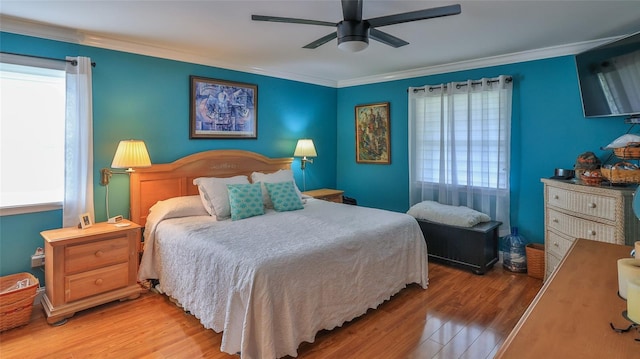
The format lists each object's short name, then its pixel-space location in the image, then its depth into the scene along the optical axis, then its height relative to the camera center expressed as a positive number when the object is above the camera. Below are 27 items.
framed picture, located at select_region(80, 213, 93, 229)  2.91 -0.38
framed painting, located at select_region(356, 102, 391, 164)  4.97 +0.64
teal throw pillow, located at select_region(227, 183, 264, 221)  3.29 -0.24
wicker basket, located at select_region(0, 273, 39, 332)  2.48 -0.94
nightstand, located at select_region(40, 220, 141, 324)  2.64 -0.74
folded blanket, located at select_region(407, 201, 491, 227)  3.73 -0.43
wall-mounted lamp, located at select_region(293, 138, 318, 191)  4.70 +0.38
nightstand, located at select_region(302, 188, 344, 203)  4.71 -0.25
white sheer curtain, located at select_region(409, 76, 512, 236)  3.85 +0.38
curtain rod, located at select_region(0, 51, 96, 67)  2.81 +1.00
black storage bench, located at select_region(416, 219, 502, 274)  3.62 -0.75
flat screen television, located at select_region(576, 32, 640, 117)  2.71 +0.84
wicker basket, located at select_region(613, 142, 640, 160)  2.56 +0.19
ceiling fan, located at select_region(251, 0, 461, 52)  1.99 +0.95
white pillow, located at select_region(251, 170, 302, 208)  3.78 -0.02
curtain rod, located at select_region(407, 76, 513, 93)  3.75 +1.09
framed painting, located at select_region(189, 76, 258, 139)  3.86 +0.81
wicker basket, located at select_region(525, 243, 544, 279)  3.45 -0.87
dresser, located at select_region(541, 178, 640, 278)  2.52 -0.32
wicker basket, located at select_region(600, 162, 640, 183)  2.52 +0.02
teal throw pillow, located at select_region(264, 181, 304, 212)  3.63 -0.22
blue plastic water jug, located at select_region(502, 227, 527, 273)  3.66 -0.84
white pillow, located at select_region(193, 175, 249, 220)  3.33 -0.18
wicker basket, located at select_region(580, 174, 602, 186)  2.78 -0.03
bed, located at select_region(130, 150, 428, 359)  2.12 -0.62
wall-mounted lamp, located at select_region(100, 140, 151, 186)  3.02 +0.19
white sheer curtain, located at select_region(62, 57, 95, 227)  2.97 +0.33
